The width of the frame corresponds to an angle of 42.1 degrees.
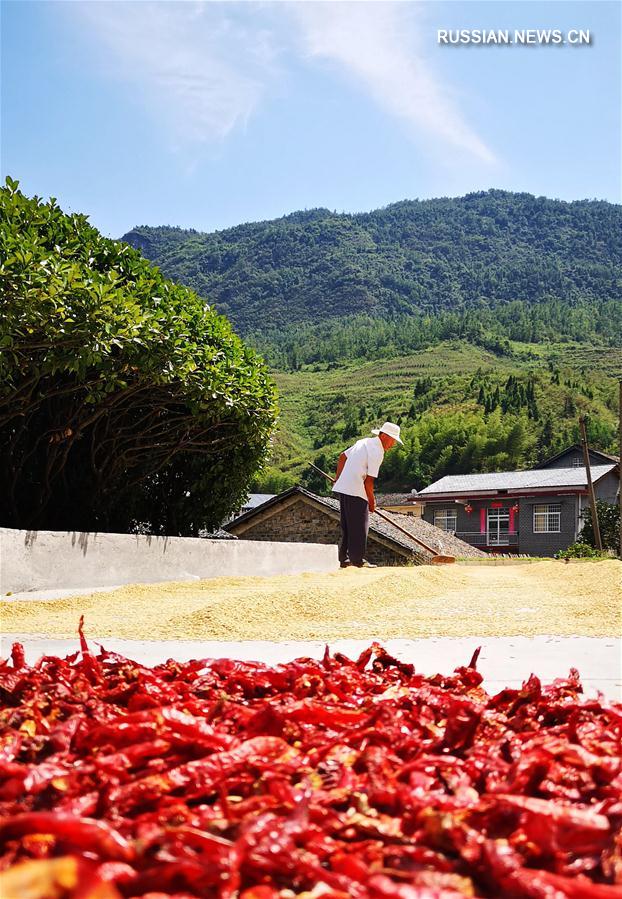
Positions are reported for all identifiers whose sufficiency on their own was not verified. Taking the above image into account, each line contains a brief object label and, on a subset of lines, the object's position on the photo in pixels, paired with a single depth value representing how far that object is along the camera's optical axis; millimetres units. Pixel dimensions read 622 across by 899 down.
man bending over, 8434
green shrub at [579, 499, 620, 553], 34562
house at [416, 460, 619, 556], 44344
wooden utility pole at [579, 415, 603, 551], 31609
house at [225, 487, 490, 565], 21141
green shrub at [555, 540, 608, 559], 29539
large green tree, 6188
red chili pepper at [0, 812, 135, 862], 1065
